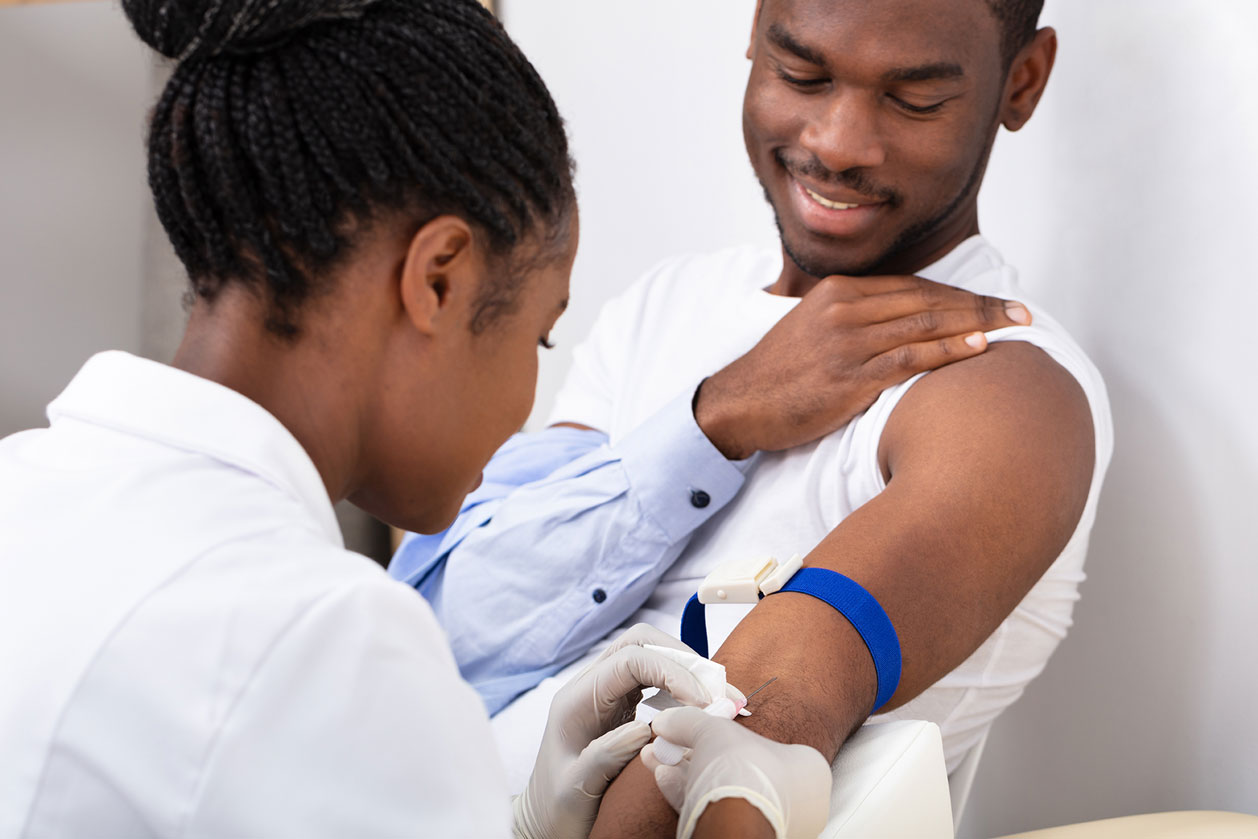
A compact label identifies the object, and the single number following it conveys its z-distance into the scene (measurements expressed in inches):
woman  23.9
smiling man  42.2
